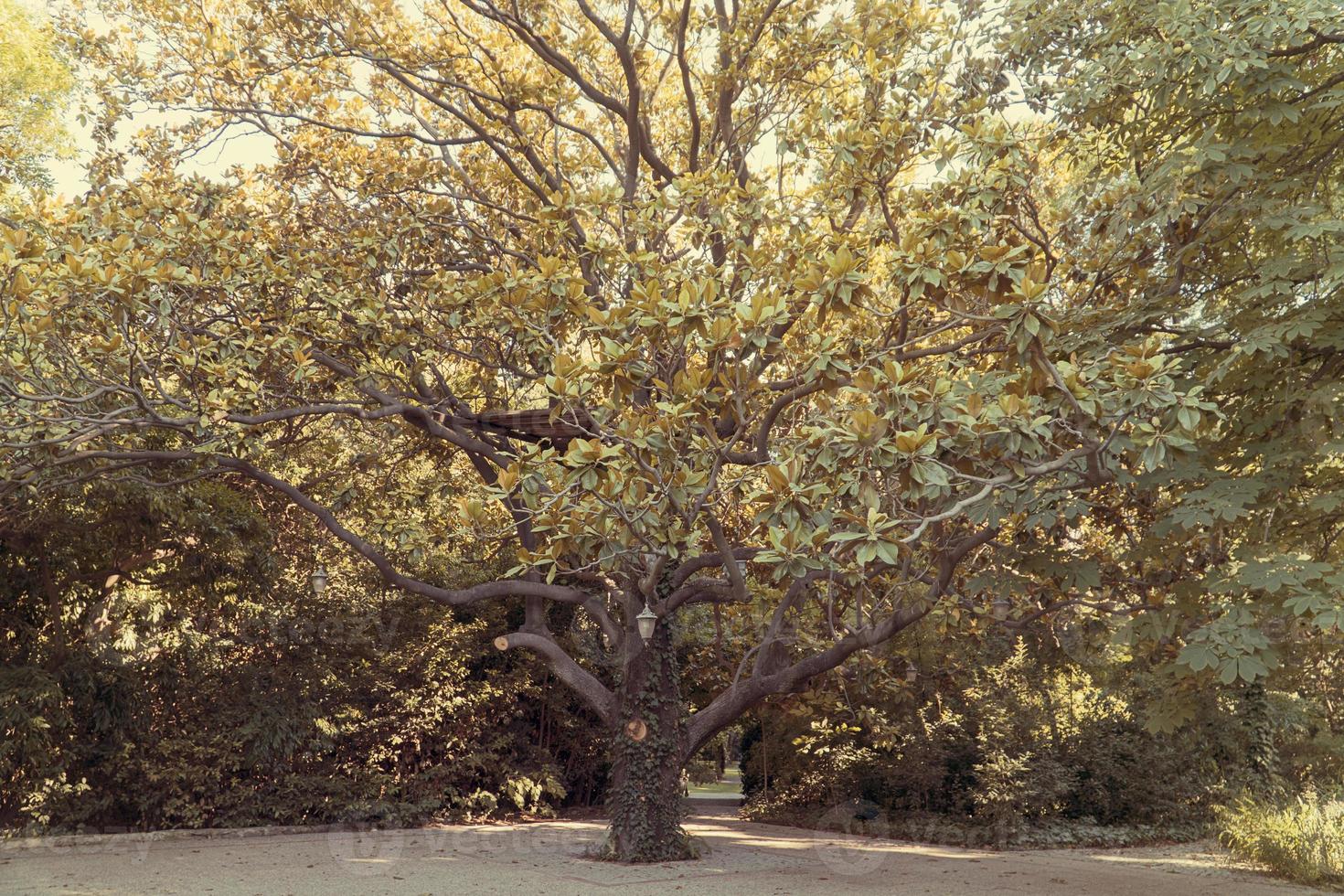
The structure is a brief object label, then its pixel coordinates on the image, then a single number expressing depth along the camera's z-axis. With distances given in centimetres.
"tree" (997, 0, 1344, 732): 610
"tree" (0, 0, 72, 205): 1700
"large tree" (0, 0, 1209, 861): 623
